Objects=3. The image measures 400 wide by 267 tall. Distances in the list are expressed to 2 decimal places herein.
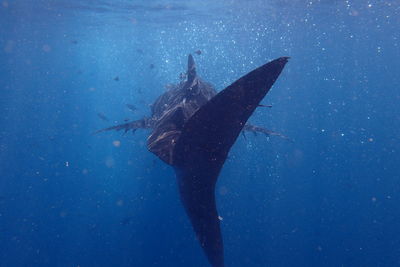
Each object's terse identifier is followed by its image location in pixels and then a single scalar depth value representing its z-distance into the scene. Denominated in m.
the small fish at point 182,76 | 9.35
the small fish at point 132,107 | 15.87
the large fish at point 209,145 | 2.51
